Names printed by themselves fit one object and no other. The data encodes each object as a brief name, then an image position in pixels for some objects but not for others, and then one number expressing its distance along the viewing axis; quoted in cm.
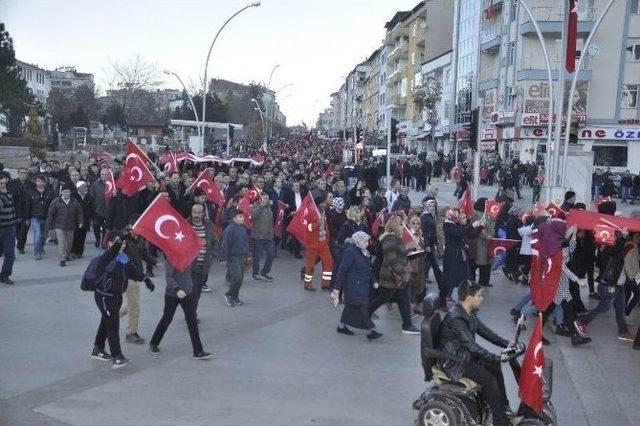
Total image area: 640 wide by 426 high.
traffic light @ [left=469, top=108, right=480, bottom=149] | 1880
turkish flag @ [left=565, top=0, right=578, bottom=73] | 1731
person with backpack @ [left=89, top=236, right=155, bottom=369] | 780
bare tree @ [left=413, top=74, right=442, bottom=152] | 5625
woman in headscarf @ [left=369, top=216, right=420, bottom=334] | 941
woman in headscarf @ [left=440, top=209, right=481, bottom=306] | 1062
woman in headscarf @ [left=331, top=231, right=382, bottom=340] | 919
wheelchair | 586
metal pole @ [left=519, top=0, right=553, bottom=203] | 1803
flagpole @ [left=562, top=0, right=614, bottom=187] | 1750
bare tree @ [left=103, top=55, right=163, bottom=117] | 7144
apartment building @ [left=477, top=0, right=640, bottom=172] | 4066
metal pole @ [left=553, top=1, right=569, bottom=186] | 1658
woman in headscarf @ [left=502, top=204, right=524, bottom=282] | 1334
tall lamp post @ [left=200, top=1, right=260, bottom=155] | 2802
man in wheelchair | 584
